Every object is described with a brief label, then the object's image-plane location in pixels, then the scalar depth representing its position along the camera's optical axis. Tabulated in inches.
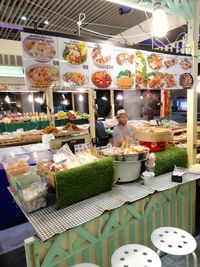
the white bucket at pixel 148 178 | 93.4
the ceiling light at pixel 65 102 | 438.6
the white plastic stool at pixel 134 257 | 67.7
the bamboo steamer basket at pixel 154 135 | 111.6
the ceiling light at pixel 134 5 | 96.5
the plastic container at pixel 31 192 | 70.6
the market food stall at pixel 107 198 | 67.5
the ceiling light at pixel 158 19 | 90.9
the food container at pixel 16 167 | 84.9
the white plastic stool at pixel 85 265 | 67.3
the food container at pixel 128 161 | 90.4
